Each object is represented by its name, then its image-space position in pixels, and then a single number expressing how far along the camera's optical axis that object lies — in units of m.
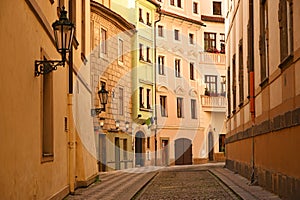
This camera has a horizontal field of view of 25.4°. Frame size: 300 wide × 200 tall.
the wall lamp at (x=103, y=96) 24.06
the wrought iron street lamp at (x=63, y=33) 12.41
